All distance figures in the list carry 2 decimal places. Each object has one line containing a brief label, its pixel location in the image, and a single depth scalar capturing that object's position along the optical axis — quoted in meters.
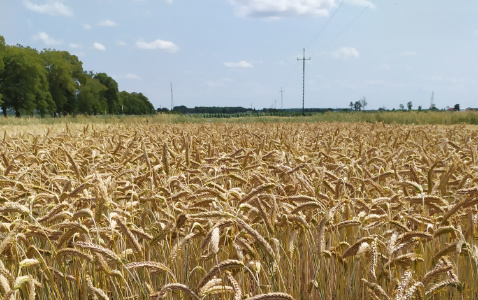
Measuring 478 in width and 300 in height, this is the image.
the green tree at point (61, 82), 72.81
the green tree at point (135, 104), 139.18
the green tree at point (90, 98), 80.56
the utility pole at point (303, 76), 79.62
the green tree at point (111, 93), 110.31
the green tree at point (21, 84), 57.62
